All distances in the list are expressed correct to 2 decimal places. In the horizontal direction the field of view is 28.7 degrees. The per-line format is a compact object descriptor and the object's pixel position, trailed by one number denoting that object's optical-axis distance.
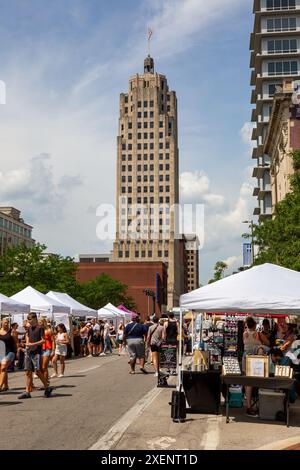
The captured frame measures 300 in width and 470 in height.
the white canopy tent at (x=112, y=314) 41.02
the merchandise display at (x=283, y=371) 10.19
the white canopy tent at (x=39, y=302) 26.33
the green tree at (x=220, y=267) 89.17
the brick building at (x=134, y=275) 120.38
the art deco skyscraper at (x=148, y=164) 142.00
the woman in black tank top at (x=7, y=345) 13.76
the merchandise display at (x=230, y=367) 10.48
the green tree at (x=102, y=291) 93.06
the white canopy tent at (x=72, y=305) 30.31
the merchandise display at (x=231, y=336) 19.41
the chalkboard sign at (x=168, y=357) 16.44
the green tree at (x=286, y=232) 28.14
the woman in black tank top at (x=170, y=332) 16.93
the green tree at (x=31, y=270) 49.16
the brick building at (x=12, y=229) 133.85
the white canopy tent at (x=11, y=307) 21.69
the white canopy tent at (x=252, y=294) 10.54
